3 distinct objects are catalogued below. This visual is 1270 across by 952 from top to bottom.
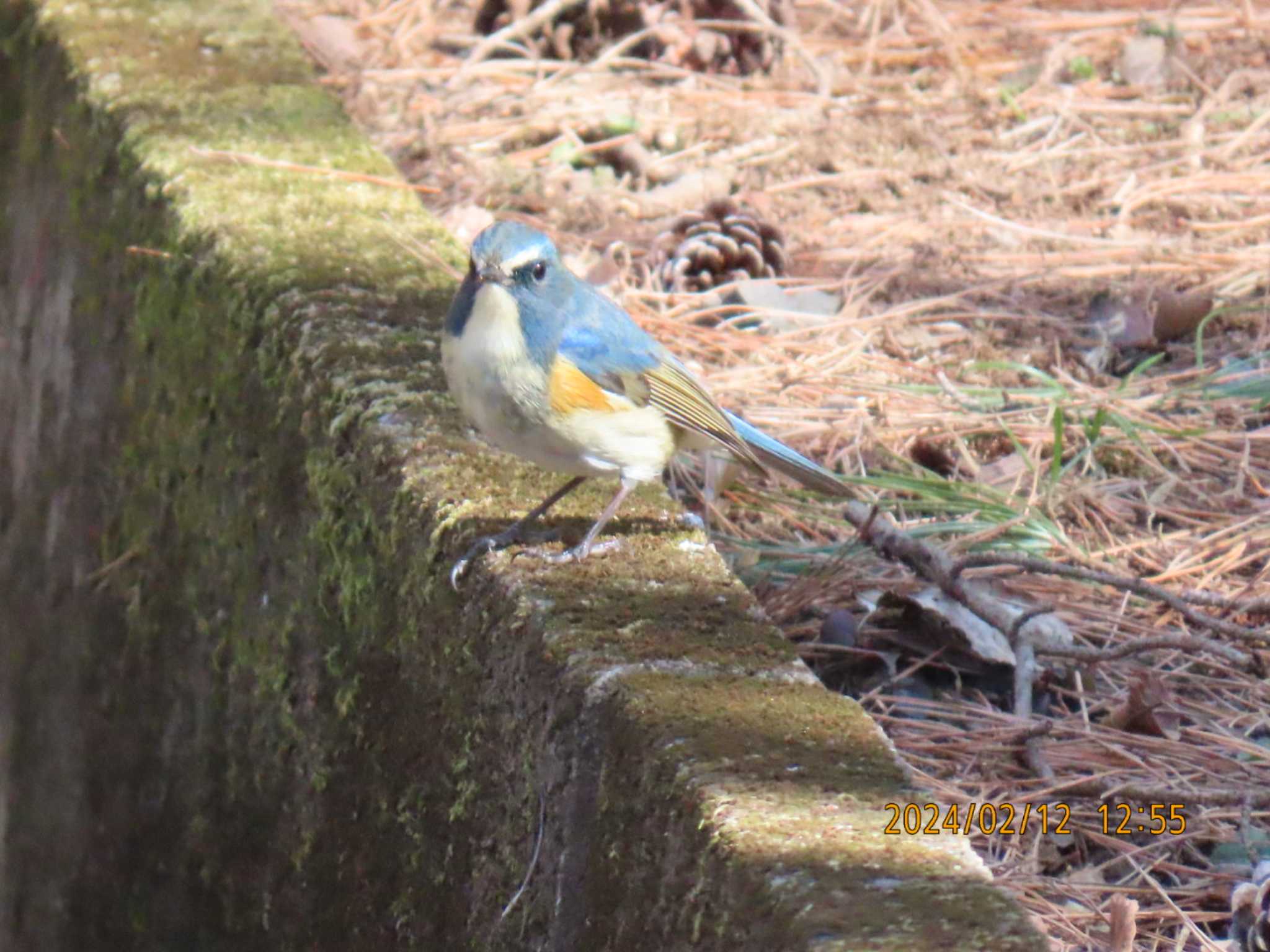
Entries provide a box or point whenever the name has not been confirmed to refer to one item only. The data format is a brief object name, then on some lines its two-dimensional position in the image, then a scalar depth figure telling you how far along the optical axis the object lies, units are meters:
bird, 5.55
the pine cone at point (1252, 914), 4.52
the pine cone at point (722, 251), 8.83
